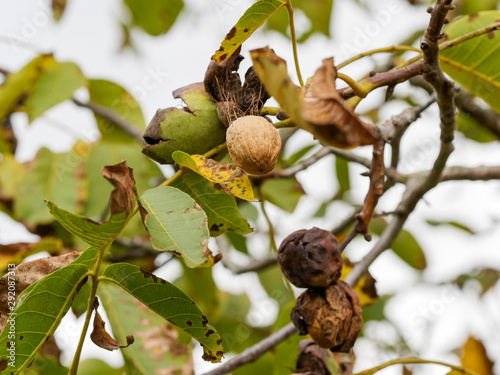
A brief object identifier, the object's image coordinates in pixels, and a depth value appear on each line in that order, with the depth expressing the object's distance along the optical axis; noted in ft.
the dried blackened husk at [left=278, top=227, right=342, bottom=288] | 3.25
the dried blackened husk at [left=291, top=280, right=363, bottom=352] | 3.23
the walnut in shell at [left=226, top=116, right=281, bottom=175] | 3.11
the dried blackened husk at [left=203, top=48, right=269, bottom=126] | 3.27
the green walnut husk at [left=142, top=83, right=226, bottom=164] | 3.27
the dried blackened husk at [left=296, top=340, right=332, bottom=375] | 3.37
